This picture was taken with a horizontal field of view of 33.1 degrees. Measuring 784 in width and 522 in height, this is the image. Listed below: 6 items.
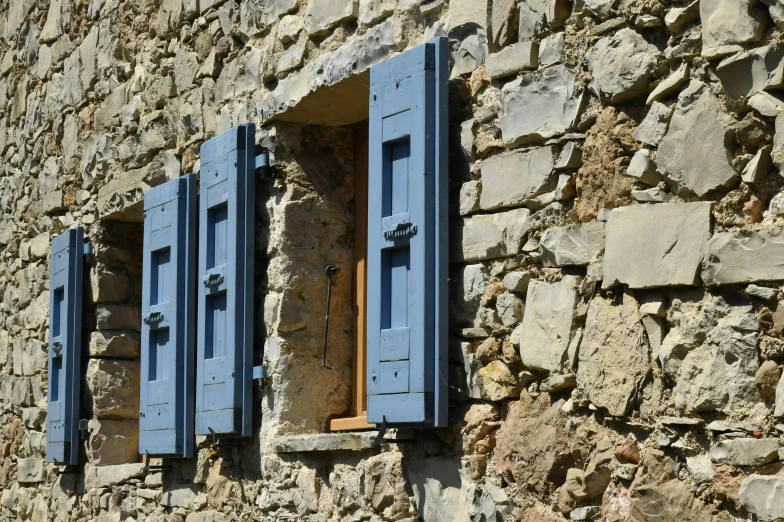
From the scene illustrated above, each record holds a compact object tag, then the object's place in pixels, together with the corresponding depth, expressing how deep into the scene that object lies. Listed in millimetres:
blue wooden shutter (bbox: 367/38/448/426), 3982
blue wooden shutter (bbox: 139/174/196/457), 5398
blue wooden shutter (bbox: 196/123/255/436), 4945
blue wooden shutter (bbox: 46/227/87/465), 6504
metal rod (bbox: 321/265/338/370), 4914
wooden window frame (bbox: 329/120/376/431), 4867
